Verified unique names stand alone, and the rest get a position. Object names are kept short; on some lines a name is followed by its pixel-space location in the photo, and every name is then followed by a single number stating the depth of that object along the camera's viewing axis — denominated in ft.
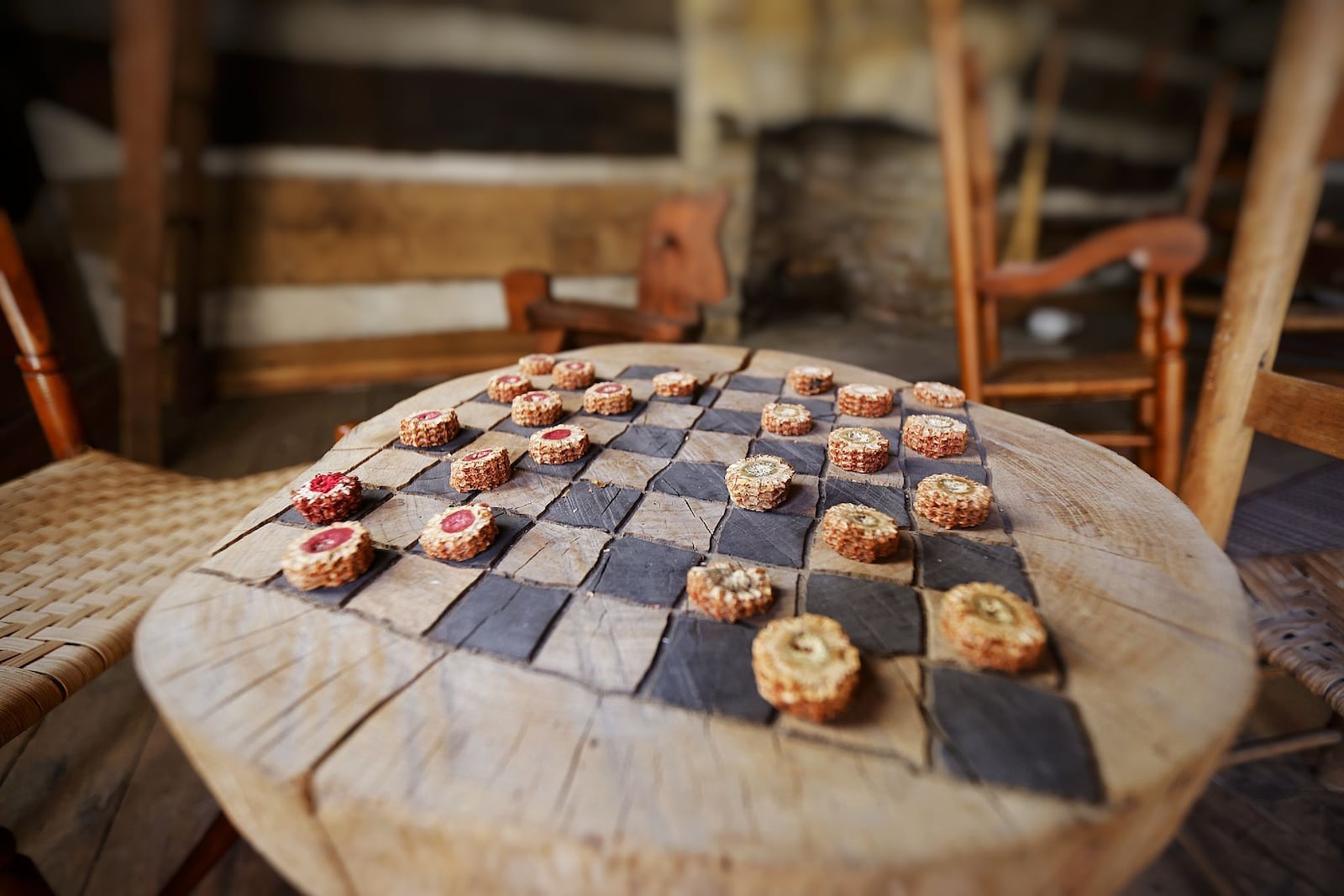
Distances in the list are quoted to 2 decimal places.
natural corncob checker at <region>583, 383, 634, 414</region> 1.71
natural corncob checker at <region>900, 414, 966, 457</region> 1.48
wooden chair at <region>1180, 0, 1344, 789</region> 1.43
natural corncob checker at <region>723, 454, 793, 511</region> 1.31
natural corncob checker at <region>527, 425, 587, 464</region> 1.47
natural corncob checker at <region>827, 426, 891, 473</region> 1.43
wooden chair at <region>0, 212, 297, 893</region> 1.35
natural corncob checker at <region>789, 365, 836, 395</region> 1.82
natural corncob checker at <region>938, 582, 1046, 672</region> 0.97
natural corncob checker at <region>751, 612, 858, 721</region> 0.91
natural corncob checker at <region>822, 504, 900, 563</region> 1.16
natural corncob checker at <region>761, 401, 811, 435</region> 1.60
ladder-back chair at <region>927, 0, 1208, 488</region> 2.35
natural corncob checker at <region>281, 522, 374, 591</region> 1.11
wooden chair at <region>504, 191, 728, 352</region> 2.89
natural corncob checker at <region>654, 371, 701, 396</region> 1.82
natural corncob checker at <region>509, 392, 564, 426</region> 1.65
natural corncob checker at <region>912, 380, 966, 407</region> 1.72
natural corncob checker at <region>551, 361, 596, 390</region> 1.87
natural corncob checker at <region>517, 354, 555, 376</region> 2.01
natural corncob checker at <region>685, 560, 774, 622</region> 1.07
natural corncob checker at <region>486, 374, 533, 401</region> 1.79
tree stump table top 0.82
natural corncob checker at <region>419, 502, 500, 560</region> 1.18
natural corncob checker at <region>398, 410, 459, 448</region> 1.53
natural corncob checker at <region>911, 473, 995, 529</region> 1.24
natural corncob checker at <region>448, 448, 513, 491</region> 1.37
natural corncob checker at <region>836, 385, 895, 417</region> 1.67
